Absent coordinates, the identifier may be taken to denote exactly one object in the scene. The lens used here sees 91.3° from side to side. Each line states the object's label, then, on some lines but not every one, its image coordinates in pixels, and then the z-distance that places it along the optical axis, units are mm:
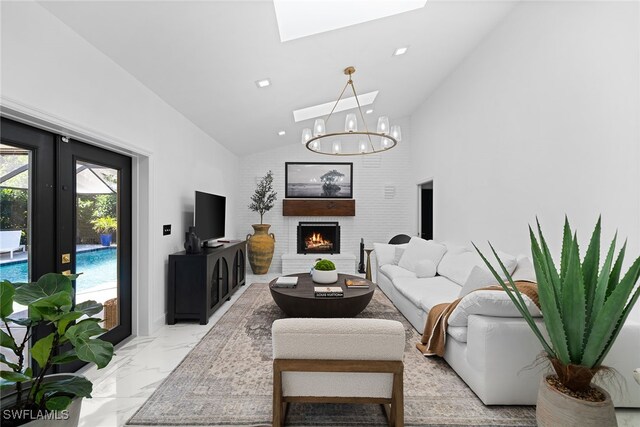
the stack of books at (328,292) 3016
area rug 1804
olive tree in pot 5961
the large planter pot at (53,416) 1133
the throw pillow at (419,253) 4113
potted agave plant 1375
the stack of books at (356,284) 3322
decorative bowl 3508
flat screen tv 3906
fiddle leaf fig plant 1153
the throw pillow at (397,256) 4766
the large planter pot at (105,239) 2678
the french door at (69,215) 1863
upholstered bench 1547
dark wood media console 3367
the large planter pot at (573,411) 1365
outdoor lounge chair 1803
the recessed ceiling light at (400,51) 3507
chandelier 3235
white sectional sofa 1875
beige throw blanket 2320
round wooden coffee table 2957
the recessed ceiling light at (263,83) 3371
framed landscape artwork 6480
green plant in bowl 3572
